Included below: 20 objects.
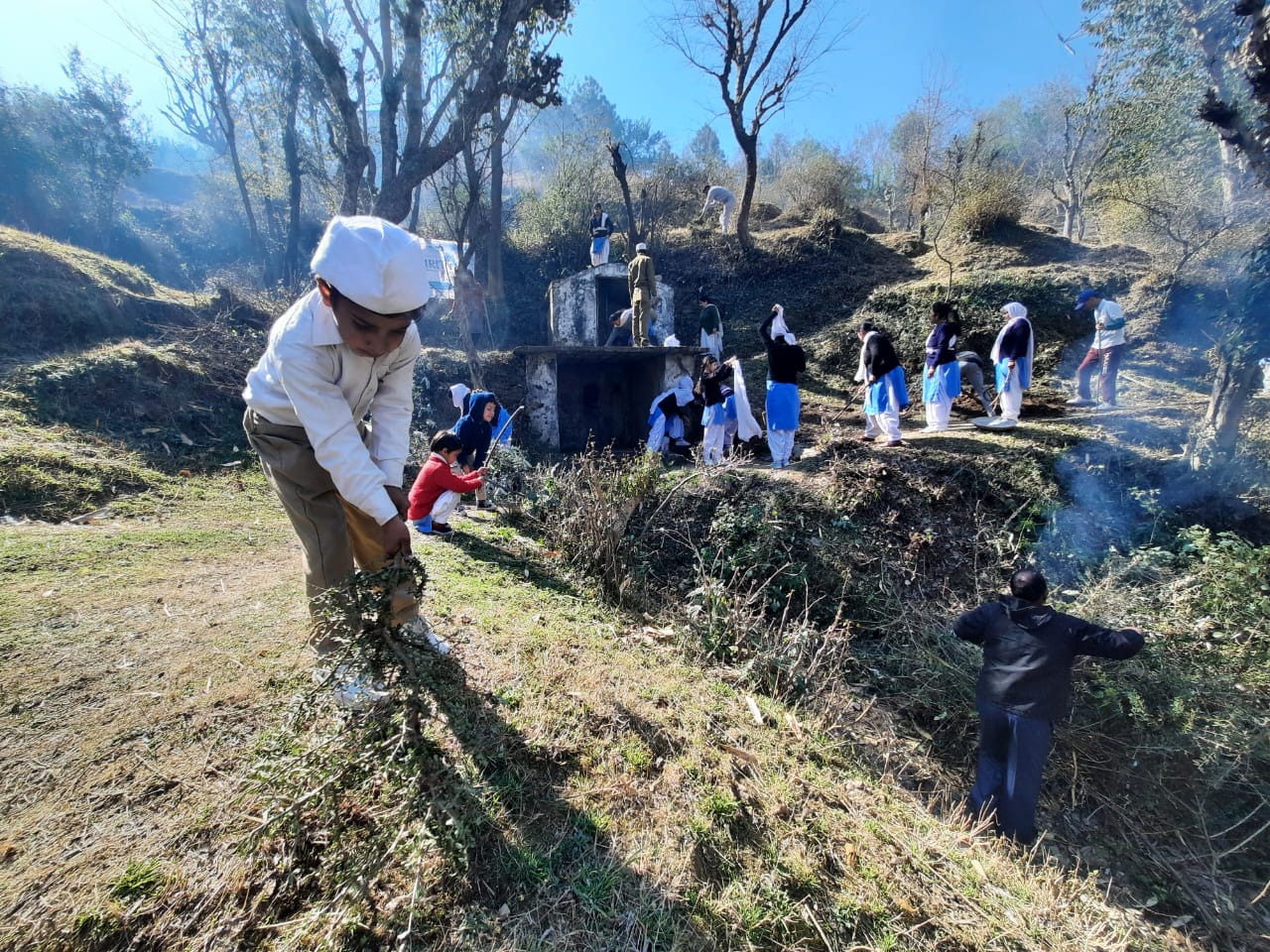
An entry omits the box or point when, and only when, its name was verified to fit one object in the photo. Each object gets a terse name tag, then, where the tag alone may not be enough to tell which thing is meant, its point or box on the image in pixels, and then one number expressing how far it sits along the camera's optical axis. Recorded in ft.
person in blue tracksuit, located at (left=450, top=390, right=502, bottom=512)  21.22
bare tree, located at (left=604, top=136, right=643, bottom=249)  48.33
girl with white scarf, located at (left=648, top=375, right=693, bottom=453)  32.42
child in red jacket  16.55
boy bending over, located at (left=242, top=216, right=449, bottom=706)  6.52
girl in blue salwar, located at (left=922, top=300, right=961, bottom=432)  25.71
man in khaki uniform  39.37
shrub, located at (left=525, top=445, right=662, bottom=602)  17.62
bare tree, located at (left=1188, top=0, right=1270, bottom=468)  14.78
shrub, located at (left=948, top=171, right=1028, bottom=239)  42.14
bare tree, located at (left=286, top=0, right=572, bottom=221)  26.96
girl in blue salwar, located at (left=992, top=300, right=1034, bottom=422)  25.21
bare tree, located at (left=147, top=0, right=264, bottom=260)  48.73
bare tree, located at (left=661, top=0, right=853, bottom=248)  47.37
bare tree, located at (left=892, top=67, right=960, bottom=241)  51.80
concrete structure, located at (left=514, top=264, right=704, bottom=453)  36.50
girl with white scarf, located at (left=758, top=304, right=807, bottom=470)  25.85
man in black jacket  11.85
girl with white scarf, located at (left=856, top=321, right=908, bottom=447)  24.70
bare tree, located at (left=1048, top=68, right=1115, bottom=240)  56.95
